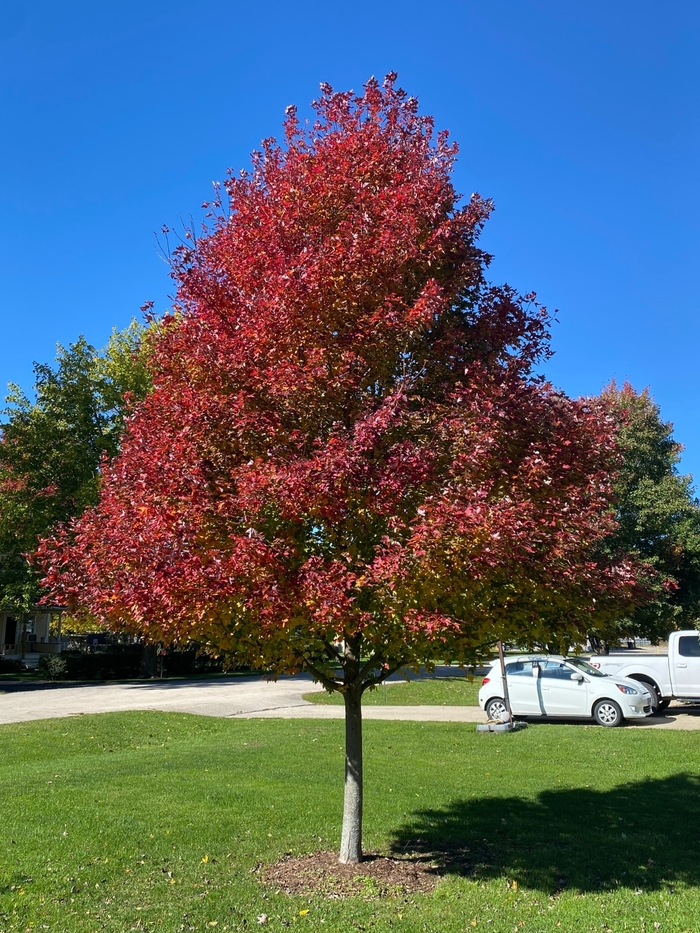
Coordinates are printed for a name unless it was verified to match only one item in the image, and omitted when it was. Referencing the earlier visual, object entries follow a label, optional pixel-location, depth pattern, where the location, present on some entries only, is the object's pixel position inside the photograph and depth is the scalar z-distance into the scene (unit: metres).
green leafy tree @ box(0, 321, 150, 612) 26.34
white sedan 15.49
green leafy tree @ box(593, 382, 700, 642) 28.64
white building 44.95
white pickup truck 16.73
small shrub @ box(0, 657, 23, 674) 31.86
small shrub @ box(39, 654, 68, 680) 27.91
